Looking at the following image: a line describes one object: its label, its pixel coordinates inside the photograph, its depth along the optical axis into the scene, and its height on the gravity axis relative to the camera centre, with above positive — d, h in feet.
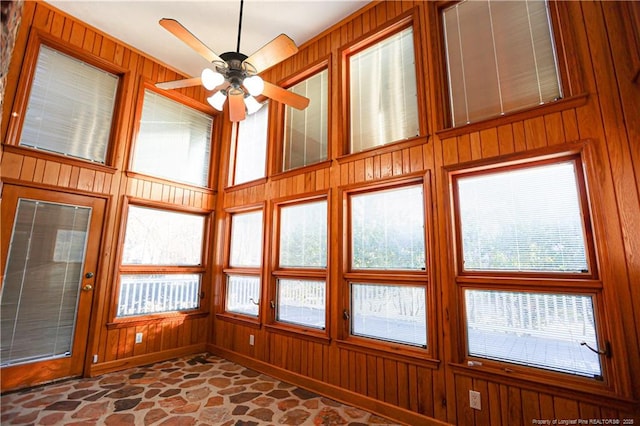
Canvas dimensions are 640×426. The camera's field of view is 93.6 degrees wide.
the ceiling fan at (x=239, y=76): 7.30 +4.91
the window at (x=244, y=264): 12.99 -0.09
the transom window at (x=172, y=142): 13.46 +5.69
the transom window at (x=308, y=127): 11.99 +5.61
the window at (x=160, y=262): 12.38 -0.03
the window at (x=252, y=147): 14.12 +5.54
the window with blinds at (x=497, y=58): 7.68 +5.62
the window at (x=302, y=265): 10.84 -0.09
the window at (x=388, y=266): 8.66 -0.10
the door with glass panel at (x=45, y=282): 9.76 -0.73
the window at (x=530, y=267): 6.50 -0.06
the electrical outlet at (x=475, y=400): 7.11 -3.22
